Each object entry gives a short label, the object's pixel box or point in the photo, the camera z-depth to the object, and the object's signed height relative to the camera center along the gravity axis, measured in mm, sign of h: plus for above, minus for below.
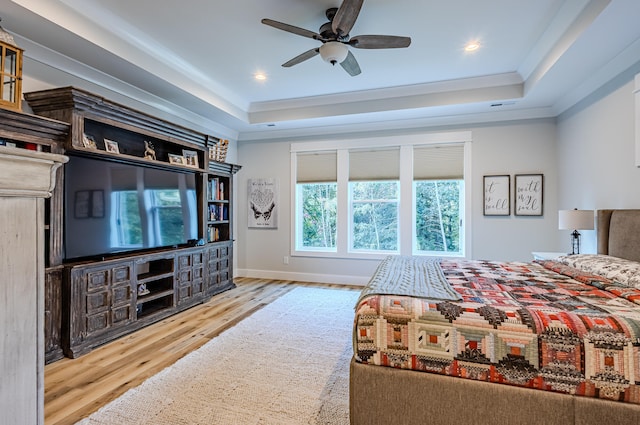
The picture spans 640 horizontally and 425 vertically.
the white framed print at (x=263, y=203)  5441 +182
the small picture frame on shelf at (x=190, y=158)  3970 +718
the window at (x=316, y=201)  5238 +199
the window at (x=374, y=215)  4941 -30
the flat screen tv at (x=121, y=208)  2643 +59
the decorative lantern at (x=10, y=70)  2139 +1025
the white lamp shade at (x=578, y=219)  3113 -64
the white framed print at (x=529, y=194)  4254 +260
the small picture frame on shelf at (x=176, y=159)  3766 +668
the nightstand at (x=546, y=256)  3325 -468
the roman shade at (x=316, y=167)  5191 +779
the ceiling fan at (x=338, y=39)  2299 +1370
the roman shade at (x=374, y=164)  4871 +774
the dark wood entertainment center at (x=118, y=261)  2502 -473
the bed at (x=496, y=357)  1353 -670
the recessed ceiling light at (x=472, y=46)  3031 +1654
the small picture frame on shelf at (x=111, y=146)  3008 +662
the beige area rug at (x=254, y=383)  1803 -1161
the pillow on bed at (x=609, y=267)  1963 -388
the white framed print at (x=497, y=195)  4367 +252
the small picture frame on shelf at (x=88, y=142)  2681 +635
